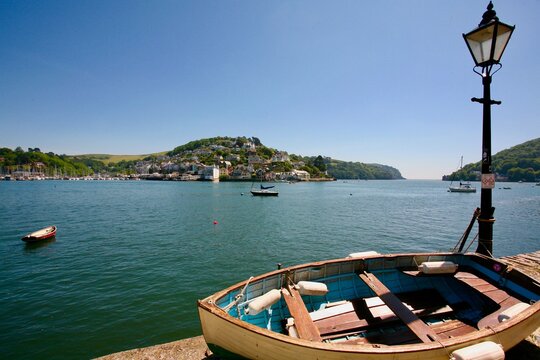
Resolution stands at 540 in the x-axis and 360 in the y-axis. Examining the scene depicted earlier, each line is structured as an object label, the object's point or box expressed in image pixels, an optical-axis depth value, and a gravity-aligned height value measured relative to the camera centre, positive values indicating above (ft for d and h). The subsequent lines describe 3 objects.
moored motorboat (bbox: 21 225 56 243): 77.46 -17.56
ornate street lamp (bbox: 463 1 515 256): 21.17 +9.96
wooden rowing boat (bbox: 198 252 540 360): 13.87 -9.26
